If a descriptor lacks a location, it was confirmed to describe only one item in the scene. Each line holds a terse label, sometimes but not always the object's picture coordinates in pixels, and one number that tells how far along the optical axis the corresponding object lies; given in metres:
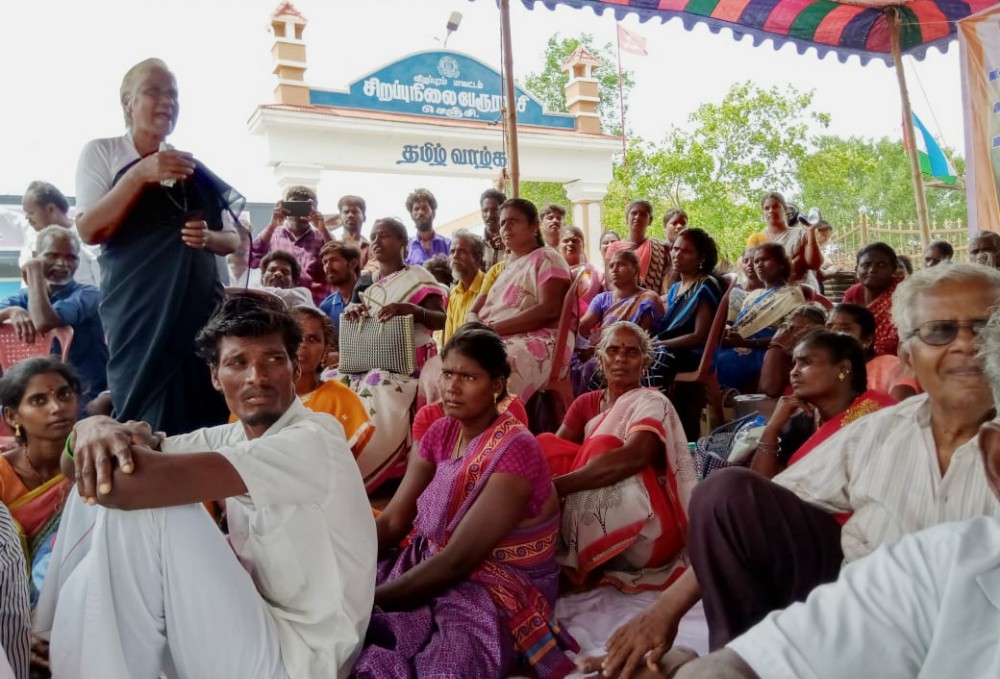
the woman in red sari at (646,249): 5.74
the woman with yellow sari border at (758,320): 4.69
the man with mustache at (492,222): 5.50
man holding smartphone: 5.30
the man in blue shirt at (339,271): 4.57
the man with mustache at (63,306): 3.78
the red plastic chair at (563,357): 4.17
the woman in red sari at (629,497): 2.84
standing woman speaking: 2.66
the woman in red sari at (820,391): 2.61
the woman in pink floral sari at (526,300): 4.08
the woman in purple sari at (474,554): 2.13
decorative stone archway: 11.01
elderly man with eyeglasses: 1.60
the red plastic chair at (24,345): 3.86
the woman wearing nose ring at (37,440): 2.47
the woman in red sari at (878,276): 4.20
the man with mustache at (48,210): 4.41
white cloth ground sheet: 2.39
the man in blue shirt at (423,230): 5.86
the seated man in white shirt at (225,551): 1.66
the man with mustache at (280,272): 4.70
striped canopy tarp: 5.41
